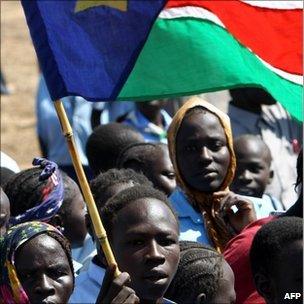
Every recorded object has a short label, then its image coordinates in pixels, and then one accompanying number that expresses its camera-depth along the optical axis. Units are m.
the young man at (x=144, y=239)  12.65
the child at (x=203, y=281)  13.09
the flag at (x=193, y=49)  13.53
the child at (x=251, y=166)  18.36
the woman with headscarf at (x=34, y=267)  12.09
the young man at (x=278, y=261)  12.19
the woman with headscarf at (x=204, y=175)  15.69
